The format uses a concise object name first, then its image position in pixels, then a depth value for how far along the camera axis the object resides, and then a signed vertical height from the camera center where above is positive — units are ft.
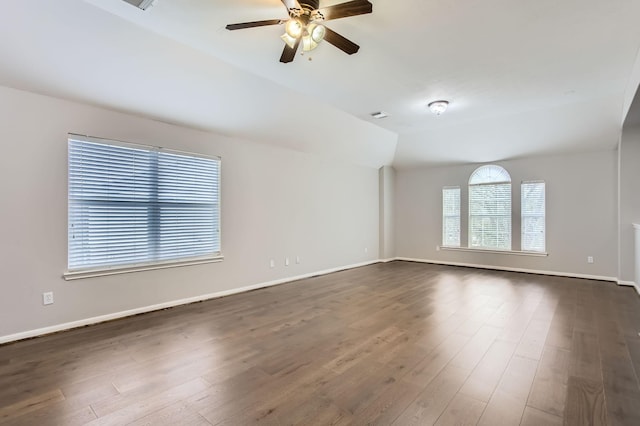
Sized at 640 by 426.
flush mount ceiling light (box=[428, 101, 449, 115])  15.08 +5.32
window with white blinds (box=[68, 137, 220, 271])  11.28 +0.40
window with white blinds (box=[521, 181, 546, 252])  20.74 -0.06
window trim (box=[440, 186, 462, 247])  24.21 +0.00
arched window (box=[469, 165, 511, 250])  22.22 +0.51
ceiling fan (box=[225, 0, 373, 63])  7.02 +4.65
